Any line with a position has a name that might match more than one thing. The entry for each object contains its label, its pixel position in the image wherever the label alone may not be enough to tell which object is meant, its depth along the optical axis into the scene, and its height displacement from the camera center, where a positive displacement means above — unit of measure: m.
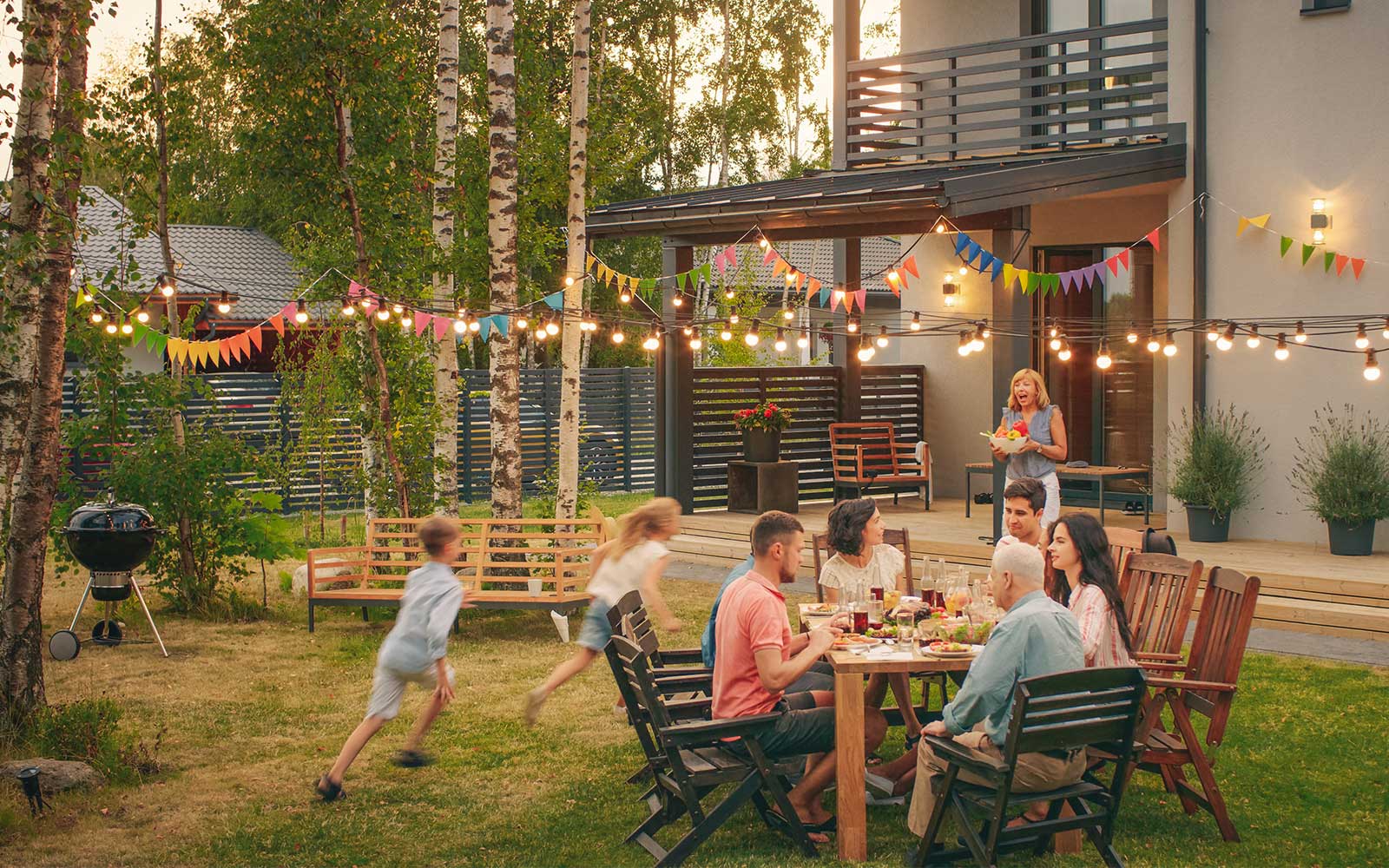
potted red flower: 14.09 +0.02
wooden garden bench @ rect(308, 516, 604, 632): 9.75 -1.05
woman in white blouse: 6.54 -0.67
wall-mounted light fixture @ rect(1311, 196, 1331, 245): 11.39 +1.77
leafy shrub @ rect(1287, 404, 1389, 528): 10.82 -0.34
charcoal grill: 9.30 -0.79
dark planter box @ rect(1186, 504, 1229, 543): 11.86 -0.83
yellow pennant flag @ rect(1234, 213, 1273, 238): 11.66 +1.82
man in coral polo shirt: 5.21 -0.88
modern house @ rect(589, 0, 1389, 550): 11.37 +2.09
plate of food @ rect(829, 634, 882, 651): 5.60 -0.89
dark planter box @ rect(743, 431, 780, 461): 14.20 -0.16
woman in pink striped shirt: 5.36 -0.64
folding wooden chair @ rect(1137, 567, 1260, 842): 5.51 -1.09
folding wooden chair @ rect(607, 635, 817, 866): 5.14 -1.31
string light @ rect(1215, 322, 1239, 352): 9.98 +0.68
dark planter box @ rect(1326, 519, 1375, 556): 10.89 -0.86
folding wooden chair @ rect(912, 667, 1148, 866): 4.59 -1.17
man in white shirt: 6.83 -0.40
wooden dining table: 5.29 -1.25
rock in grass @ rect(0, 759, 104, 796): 6.10 -1.58
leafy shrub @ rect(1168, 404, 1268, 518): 11.77 -0.27
